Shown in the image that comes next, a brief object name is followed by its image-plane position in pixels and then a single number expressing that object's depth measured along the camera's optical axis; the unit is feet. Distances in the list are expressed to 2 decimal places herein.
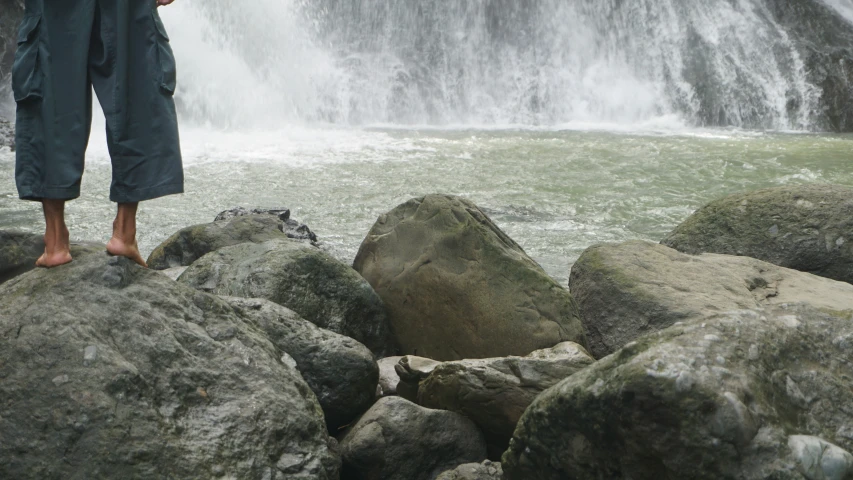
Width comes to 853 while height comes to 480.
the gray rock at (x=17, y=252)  18.28
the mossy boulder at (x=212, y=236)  21.99
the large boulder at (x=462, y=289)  17.04
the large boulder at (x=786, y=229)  20.43
